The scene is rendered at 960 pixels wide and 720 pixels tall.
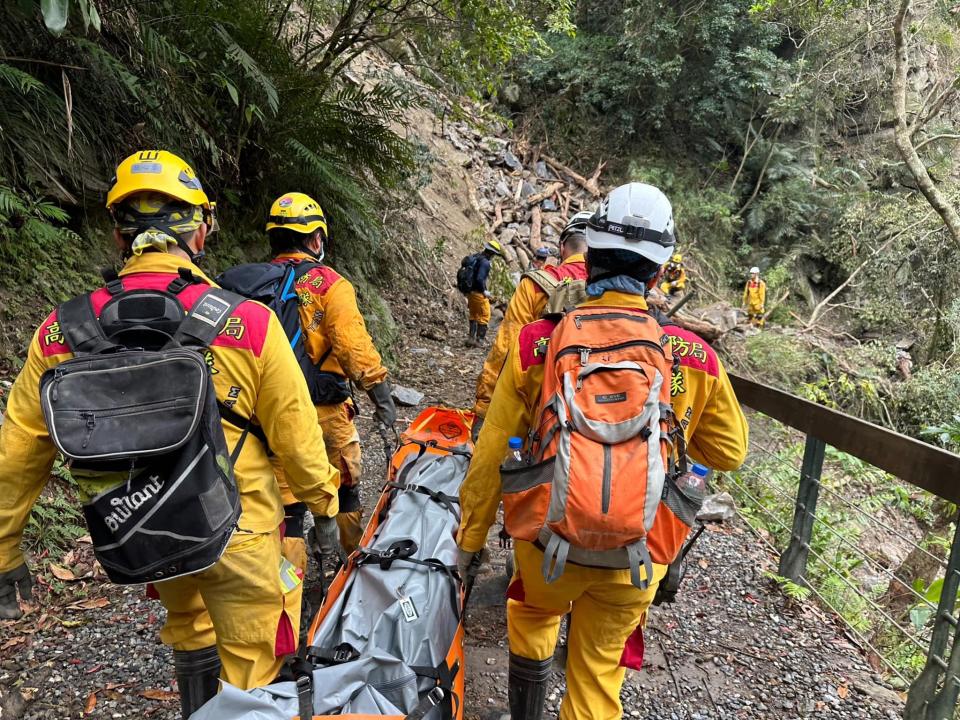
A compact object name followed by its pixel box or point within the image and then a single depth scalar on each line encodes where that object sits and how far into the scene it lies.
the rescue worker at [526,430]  1.99
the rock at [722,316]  14.33
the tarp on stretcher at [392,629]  1.91
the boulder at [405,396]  7.02
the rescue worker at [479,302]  10.23
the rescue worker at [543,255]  8.55
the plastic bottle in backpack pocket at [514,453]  2.01
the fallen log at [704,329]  9.05
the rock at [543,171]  18.92
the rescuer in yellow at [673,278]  13.82
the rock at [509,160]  18.00
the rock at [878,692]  2.91
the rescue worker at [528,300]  3.80
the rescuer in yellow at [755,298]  16.17
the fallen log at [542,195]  17.34
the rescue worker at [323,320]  3.22
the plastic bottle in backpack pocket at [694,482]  1.98
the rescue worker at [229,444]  1.90
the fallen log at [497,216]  15.72
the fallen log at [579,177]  18.99
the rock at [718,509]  4.71
